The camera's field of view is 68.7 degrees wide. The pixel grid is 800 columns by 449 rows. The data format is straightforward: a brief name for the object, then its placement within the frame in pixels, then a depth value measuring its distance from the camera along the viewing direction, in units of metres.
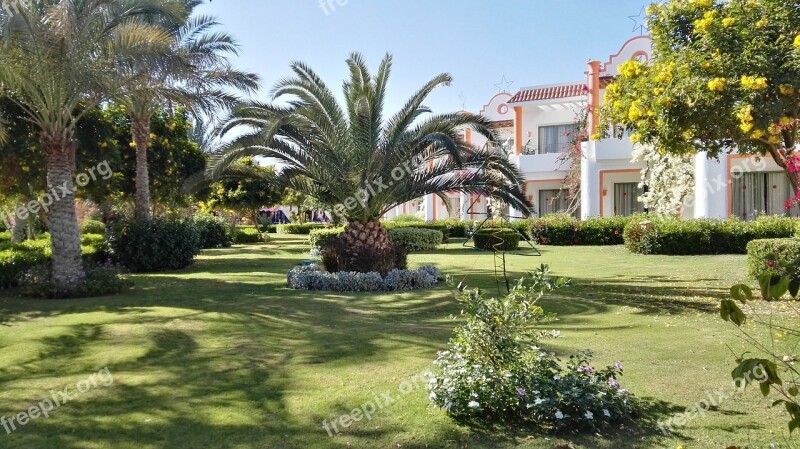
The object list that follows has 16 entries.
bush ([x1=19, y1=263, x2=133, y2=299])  11.21
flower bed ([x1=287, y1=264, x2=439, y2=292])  12.33
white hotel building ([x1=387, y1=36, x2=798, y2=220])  23.17
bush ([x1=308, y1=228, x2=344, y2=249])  22.28
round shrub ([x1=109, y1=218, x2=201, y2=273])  16.36
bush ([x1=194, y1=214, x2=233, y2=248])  27.81
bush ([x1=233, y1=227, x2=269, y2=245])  32.19
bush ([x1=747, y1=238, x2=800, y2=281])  10.81
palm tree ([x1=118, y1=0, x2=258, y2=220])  11.48
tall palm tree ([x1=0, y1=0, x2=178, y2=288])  10.24
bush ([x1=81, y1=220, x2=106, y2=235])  28.35
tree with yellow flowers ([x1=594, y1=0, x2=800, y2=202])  7.41
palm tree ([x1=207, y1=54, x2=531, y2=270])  12.63
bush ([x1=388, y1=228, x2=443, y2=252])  23.94
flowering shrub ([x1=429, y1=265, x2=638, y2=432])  4.37
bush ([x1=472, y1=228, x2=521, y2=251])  23.28
